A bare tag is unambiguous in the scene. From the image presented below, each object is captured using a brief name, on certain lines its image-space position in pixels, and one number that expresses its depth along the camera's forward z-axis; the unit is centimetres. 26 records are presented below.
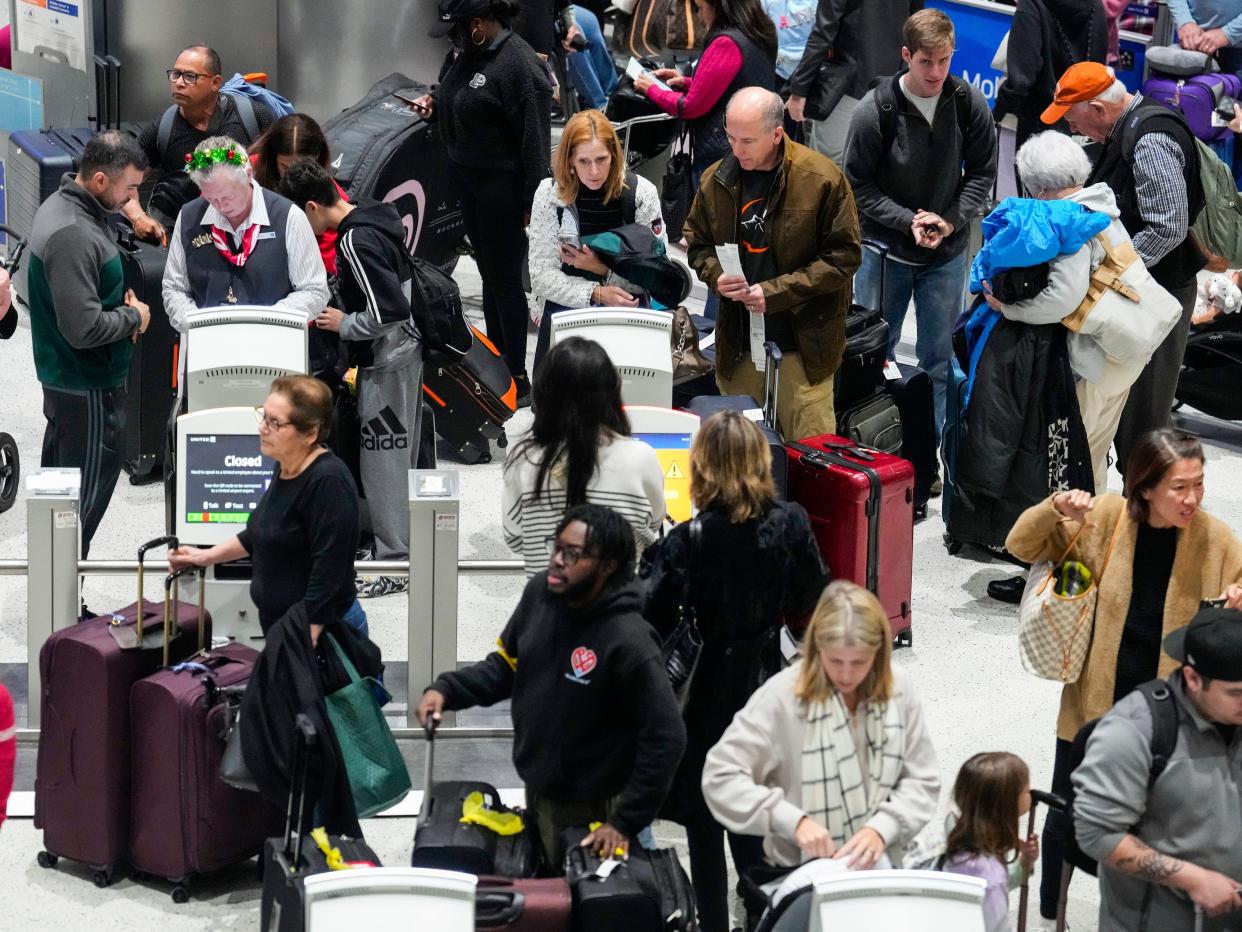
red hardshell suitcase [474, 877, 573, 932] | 868
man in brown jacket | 1484
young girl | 887
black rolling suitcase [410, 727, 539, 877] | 933
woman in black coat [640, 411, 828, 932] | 1034
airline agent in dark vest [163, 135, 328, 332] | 1432
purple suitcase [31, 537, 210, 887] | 1131
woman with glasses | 1112
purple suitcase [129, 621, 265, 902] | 1120
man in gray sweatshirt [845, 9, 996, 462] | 1700
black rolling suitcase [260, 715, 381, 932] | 923
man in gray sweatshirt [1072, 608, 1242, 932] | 884
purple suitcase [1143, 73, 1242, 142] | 2289
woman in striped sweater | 1104
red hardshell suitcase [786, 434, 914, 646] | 1418
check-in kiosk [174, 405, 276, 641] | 1312
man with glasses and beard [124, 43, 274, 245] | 1748
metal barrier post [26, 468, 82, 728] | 1242
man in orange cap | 1577
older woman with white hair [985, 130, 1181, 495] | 1501
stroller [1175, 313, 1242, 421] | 1917
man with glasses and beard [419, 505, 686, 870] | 930
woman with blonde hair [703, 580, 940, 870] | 882
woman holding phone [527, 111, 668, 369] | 1464
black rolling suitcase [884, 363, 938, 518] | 1702
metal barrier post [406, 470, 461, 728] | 1278
